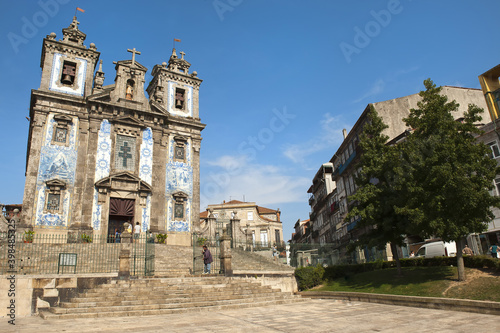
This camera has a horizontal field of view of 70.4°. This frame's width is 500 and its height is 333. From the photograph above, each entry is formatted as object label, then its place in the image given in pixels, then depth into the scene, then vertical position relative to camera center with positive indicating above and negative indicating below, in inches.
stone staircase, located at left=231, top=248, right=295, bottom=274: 783.7 +12.3
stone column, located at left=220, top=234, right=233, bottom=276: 661.9 +27.5
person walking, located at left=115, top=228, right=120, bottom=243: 912.9 +98.0
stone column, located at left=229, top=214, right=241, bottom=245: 1045.2 +117.1
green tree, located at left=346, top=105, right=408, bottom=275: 625.9 +112.0
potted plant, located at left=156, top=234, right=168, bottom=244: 965.7 +96.7
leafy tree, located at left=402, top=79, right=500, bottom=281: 517.3 +113.3
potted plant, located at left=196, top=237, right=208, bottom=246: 986.1 +83.1
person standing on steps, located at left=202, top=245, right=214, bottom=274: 674.2 +21.6
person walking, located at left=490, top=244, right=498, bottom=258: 708.7 +3.7
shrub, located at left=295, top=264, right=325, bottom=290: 753.6 -22.7
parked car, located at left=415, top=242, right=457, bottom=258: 853.2 +17.3
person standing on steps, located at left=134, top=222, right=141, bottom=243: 928.3 +119.4
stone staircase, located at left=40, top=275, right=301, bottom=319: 441.1 -32.0
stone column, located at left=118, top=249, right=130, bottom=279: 563.8 +17.3
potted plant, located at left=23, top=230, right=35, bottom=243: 799.1 +104.7
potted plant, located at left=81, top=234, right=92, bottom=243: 868.2 +96.2
